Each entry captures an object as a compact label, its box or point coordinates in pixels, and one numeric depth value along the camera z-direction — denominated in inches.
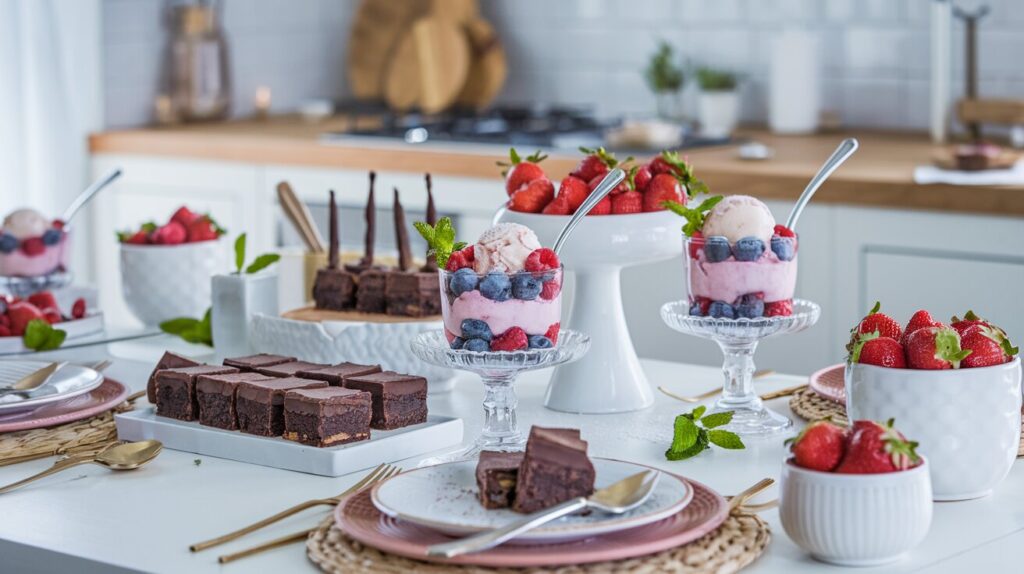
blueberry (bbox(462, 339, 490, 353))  72.4
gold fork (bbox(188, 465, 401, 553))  66.2
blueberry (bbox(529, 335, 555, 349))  73.0
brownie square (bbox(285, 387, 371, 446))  72.7
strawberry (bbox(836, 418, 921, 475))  62.8
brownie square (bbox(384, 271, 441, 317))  85.1
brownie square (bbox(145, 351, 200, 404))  77.8
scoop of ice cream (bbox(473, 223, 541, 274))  72.7
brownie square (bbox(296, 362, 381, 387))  75.1
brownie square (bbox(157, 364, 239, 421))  76.3
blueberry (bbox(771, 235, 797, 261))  75.4
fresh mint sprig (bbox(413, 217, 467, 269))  73.0
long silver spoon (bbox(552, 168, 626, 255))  77.7
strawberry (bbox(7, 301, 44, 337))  90.0
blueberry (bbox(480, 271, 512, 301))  71.9
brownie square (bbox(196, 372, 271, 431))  75.1
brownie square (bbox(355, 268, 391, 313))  86.3
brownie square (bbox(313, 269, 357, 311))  87.1
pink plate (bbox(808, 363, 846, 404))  80.3
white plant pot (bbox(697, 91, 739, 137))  153.5
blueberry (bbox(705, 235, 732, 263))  75.0
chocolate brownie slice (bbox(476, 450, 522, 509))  65.4
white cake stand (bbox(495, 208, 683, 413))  80.2
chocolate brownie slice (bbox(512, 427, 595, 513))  64.8
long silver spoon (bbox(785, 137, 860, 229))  79.1
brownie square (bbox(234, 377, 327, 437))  73.8
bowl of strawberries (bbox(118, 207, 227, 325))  97.3
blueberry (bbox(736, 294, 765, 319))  75.8
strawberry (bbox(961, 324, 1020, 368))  68.7
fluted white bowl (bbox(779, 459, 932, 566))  62.7
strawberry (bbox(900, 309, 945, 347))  70.6
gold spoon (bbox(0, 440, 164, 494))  73.6
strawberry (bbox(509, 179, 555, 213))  81.2
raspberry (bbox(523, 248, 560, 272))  72.7
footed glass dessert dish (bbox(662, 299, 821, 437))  76.2
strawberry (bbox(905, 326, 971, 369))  68.3
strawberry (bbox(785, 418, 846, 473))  63.3
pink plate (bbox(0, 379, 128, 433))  77.8
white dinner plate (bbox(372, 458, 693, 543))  63.5
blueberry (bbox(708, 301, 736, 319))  75.9
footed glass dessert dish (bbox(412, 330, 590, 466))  72.7
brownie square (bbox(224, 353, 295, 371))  77.3
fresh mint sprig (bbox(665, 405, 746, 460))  74.0
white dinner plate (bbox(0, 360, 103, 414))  78.6
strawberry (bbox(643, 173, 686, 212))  80.7
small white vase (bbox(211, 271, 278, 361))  88.2
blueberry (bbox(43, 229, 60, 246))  97.6
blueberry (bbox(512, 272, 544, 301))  72.1
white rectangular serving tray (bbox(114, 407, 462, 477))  72.6
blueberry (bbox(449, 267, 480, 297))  72.1
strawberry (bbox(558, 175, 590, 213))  80.4
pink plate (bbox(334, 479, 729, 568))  62.7
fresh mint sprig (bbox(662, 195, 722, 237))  76.3
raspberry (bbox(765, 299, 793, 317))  76.0
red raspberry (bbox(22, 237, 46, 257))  97.2
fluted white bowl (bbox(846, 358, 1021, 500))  68.4
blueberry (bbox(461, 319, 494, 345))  72.3
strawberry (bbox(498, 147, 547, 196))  82.7
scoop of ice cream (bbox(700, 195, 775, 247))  75.4
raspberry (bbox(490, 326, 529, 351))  72.5
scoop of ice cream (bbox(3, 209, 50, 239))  97.4
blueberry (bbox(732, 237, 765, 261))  74.9
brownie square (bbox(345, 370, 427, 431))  74.6
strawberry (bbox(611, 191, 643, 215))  80.5
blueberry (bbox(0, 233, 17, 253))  97.0
